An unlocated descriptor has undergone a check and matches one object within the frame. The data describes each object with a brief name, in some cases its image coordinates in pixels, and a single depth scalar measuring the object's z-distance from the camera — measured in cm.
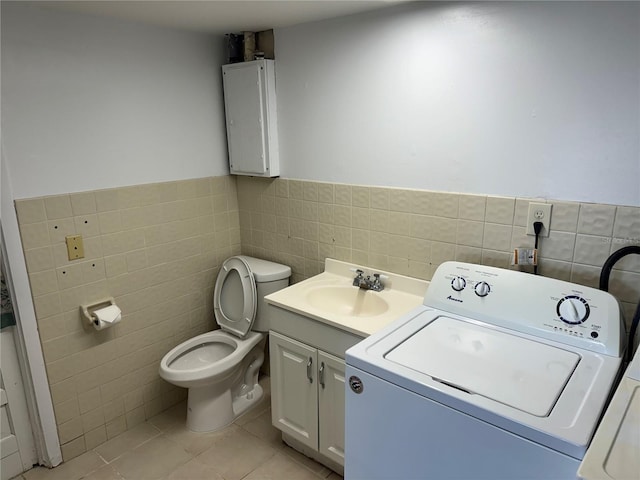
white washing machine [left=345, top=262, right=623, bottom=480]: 104
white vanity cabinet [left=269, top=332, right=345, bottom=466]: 184
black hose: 135
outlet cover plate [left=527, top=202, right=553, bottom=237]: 158
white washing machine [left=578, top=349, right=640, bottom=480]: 80
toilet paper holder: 204
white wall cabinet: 226
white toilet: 219
